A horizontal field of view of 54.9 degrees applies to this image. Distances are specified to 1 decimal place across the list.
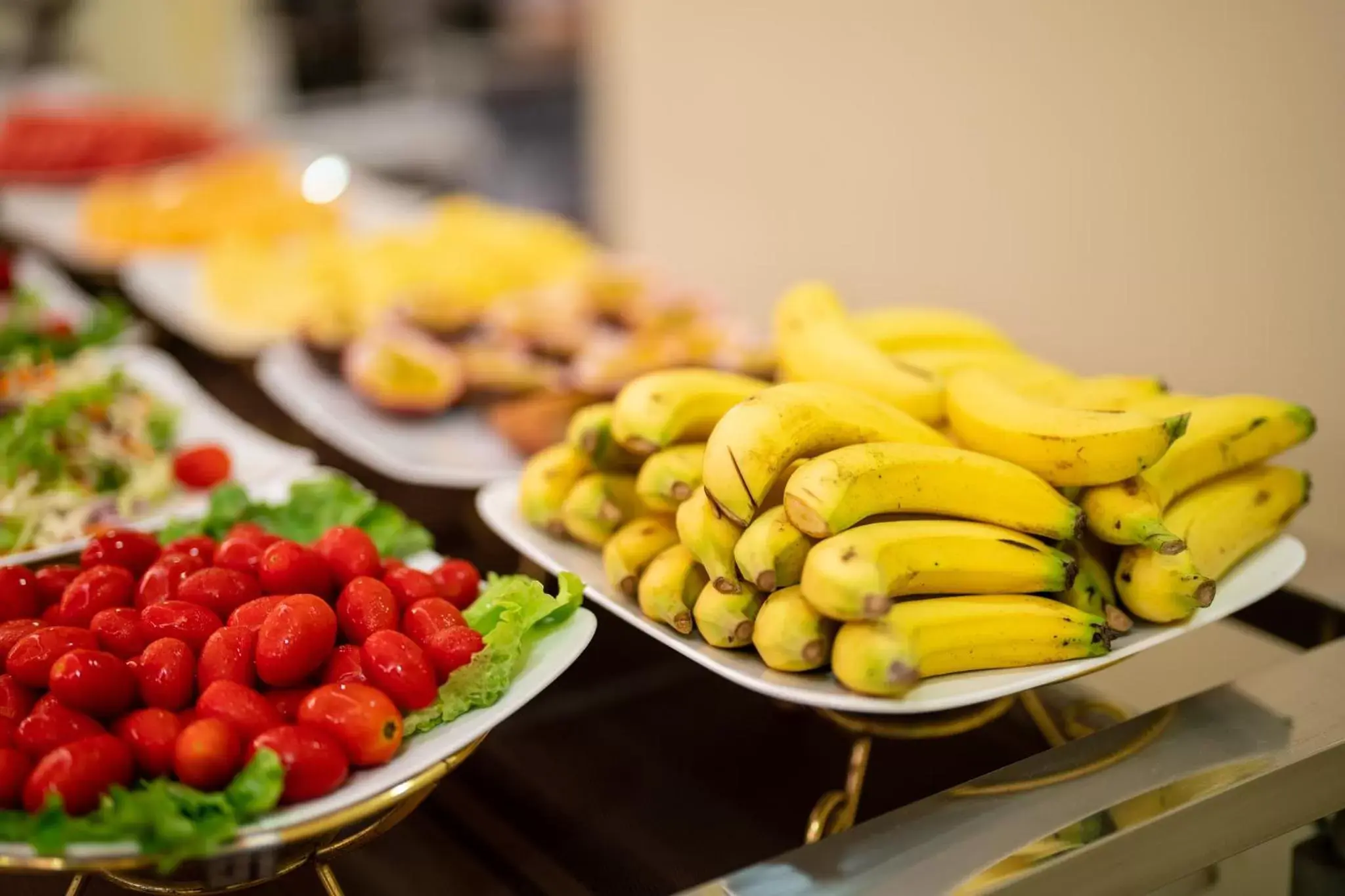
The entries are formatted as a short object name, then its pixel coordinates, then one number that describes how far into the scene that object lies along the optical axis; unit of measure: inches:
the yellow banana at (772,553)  41.2
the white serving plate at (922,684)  39.8
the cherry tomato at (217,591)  42.9
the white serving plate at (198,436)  61.8
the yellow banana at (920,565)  38.8
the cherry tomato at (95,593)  43.6
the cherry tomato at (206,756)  36.0
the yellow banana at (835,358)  50.8
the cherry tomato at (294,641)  39.3
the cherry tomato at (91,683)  37.9
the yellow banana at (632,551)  47.4
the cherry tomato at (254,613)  41.0
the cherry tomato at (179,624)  41.1
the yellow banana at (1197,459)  43.8
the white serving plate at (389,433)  66.4
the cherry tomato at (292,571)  43.1
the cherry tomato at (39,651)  39.4
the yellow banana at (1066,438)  43.6
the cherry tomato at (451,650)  41.2
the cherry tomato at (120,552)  47.3
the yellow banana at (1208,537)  43.2
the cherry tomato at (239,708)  37.6
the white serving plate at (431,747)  35.3
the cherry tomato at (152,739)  36.9
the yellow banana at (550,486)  52.8
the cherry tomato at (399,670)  39.6
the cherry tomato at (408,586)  44.5
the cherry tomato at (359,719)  37.6
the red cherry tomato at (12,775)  35.7
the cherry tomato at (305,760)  36.4
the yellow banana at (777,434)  41.9
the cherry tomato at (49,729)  36.7
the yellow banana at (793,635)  40.5
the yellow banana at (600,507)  50.6
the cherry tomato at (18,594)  44.4
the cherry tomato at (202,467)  64.8
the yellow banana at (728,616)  42.4
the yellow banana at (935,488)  41.0
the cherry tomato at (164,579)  44.4
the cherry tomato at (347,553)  45.0
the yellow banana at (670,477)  46.7
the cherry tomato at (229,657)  39.5
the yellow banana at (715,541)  42.8
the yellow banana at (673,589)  44.5
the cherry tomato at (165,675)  39.0
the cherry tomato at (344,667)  40.1
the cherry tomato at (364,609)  42.1
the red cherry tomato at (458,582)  46.7
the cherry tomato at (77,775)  35.1
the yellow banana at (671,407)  47.9
